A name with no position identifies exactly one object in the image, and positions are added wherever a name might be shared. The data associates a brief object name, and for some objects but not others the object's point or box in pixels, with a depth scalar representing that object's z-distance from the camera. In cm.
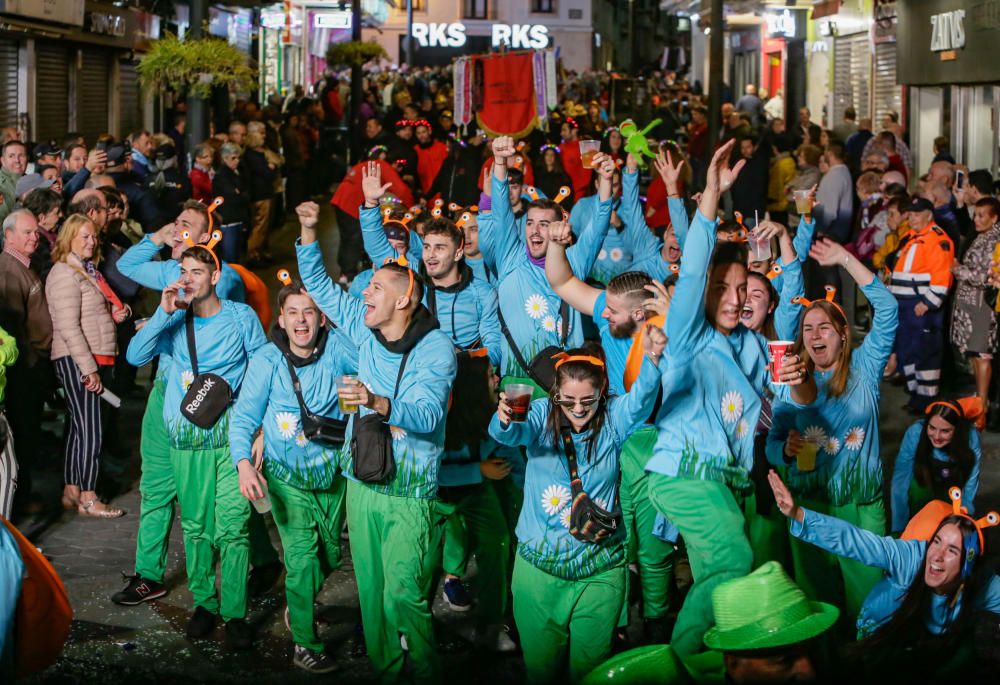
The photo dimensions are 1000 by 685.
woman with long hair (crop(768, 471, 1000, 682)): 551
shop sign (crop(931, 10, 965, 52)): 2030
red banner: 1989
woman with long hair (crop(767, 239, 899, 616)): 658
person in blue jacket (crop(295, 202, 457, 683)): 602
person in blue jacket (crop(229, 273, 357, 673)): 654
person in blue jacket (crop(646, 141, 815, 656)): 572
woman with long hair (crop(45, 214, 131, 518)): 876
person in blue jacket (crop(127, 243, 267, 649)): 695
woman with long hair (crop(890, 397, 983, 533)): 706
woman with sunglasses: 566
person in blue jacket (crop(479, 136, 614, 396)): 780
